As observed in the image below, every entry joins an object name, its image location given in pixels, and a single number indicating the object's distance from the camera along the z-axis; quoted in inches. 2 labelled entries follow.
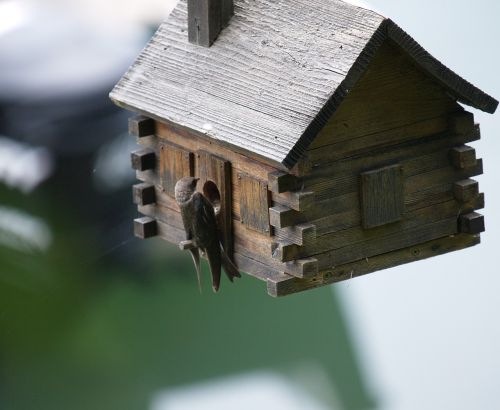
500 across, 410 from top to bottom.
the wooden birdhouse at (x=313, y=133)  272.4
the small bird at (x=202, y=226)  292.2
